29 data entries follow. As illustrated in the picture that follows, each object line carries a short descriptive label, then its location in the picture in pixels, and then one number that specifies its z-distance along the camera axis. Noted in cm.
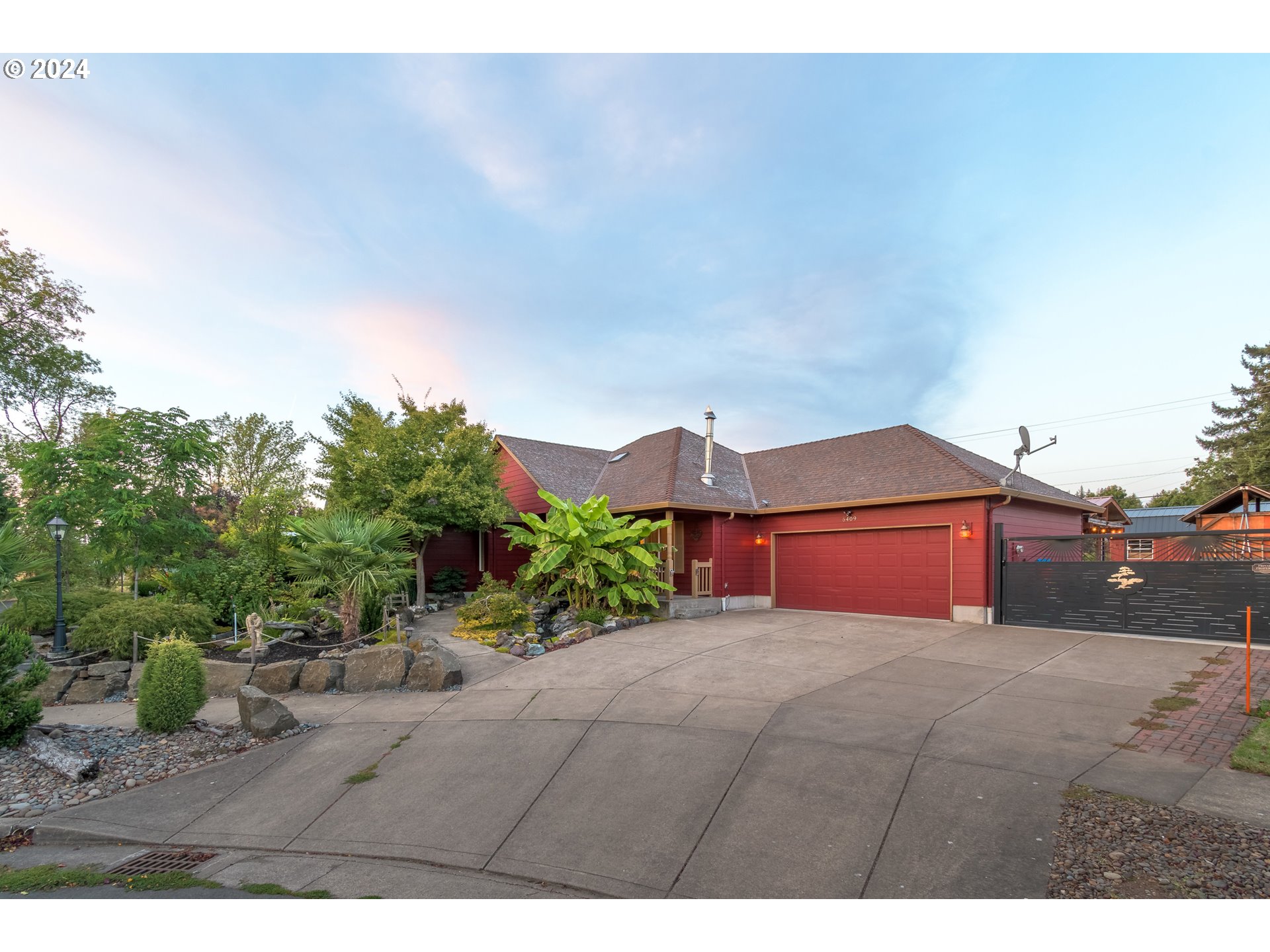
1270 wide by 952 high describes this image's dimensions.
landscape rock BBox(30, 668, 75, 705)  838
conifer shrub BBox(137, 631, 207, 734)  632
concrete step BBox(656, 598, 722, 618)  1288
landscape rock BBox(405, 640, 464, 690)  790
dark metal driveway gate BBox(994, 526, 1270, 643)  894
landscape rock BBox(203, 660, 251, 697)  831
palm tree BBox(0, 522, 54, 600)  892
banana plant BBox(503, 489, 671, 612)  1170
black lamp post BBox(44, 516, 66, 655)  927
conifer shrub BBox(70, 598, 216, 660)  931
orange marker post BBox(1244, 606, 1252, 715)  573
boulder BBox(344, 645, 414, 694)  804
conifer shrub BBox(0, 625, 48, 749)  565
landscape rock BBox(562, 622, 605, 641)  1052
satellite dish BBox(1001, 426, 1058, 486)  1324
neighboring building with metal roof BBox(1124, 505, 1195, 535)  3111
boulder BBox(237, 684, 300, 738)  632
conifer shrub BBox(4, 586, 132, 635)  1028
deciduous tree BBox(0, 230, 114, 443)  1798
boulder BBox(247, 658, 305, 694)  804
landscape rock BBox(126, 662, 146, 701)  873
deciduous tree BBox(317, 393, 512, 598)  1383
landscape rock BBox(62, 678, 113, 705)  845
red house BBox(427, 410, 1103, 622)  1176
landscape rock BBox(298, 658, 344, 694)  805
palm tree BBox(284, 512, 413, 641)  959
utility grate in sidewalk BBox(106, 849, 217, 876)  378
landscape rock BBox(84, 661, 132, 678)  862
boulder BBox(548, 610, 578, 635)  1150
